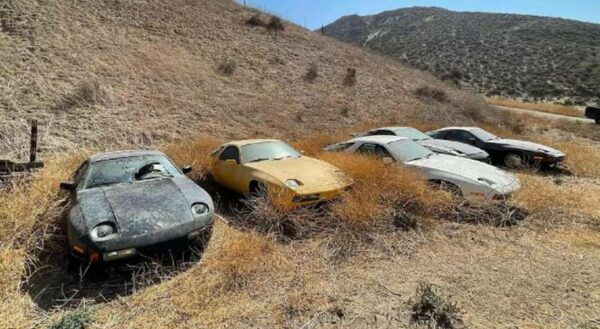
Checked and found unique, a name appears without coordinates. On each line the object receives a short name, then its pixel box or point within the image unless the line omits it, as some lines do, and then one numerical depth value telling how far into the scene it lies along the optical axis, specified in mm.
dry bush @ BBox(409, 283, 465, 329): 3637
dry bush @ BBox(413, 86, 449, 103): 19656
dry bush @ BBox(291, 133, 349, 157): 9750
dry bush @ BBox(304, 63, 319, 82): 17828
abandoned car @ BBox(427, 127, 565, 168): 10227
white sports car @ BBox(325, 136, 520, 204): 6492
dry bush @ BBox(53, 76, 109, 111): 10581
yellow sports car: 6062
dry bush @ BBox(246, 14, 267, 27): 20797
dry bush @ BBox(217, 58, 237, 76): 16025
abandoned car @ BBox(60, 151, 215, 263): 4285
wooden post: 6867
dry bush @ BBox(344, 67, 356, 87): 18438
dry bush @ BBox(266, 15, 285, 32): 21131
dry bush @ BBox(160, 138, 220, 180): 8516
